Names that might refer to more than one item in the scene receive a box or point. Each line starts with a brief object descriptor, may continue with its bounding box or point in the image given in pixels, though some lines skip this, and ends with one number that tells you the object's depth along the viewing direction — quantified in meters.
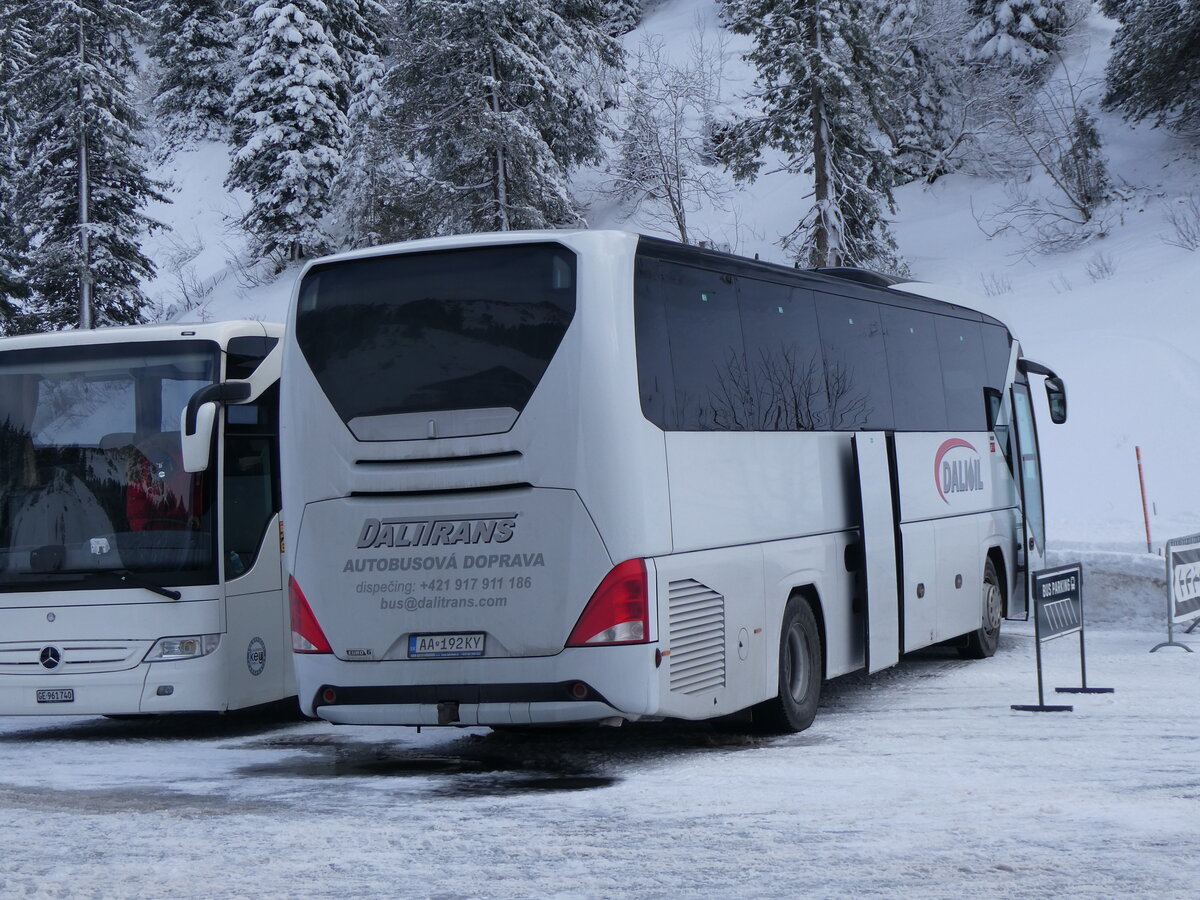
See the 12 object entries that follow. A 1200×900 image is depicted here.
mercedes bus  11.32
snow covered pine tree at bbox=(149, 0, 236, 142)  62.50
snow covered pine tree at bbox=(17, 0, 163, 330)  46.19
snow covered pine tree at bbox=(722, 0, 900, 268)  35.28
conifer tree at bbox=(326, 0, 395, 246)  42.47
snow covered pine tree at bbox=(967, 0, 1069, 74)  45.53
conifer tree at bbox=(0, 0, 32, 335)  45.81
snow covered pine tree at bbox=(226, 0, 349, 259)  50.59
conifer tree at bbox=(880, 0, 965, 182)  46.50
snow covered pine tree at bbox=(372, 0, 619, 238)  38.25
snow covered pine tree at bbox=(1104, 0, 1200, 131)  37.19
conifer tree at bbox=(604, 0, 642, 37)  66.88
